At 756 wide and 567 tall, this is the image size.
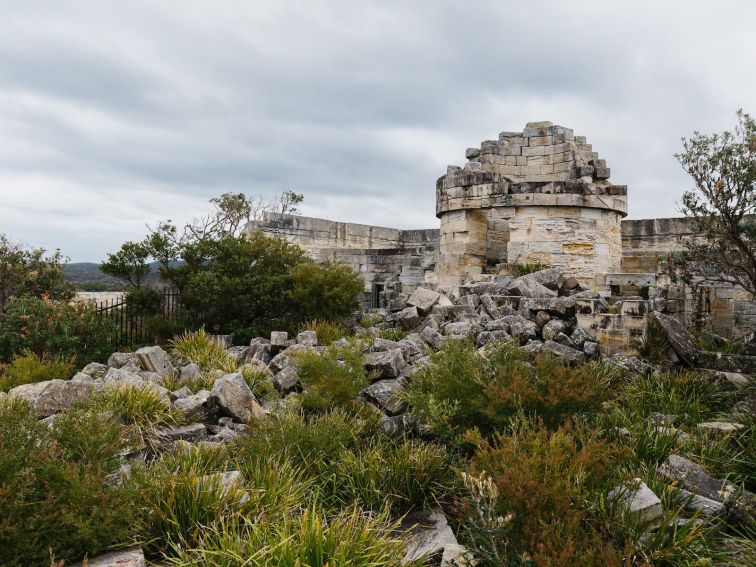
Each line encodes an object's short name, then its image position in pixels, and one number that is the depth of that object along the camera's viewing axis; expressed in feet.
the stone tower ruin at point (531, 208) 42.39
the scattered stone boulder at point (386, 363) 24.12
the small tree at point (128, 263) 39.22
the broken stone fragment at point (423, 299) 34.17
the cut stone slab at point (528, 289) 33.71
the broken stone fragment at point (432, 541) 12.05
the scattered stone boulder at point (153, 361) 25.43
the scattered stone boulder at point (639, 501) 12.69
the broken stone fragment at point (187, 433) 18.58
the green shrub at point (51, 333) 30.19
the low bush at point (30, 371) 23.46
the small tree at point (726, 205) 26.27
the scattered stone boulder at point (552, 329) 27.89
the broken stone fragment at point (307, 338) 29.35
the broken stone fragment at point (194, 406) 20.17
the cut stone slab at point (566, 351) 25.03
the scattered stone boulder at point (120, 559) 11.07
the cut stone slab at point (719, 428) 17.93
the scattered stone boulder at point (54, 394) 18.22
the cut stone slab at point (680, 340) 24.68
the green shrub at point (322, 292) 36.27
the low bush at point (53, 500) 10.51
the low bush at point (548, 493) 10.62
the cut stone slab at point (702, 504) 13.73
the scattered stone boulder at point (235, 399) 20.53
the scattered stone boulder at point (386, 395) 21.03
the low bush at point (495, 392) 16.76
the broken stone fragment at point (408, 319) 33.30
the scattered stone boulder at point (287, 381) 23.59
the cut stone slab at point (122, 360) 25.79
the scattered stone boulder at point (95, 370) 24.88
